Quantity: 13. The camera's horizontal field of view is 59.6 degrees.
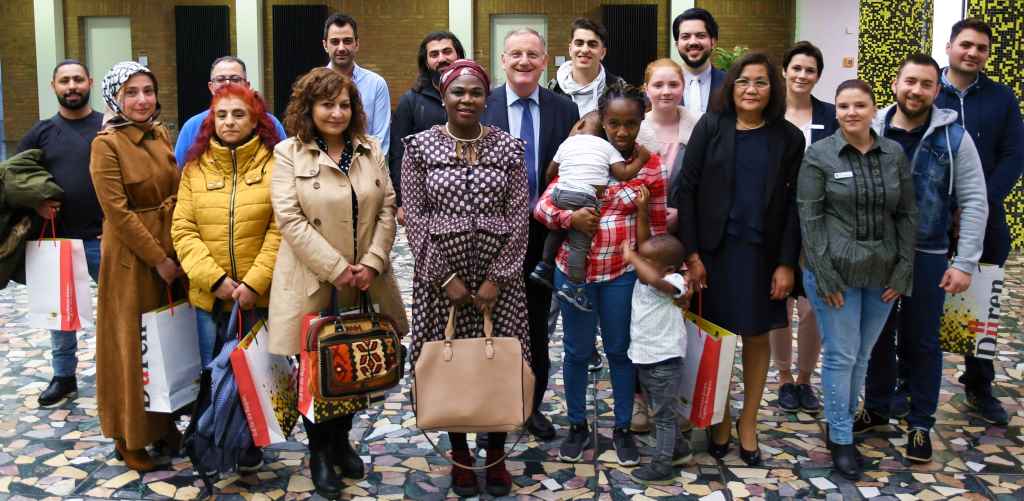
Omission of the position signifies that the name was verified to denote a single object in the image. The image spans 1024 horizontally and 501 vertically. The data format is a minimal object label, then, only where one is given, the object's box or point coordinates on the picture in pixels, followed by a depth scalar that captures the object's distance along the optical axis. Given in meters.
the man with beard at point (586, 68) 4.67
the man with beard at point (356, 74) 5.63
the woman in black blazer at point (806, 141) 4.45
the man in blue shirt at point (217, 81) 4.30
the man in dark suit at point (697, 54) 4.71
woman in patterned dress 3.52
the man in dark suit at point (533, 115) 4.19
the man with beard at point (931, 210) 4.02
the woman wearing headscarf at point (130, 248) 3.83
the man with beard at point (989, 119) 4.55
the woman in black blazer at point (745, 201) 3.80
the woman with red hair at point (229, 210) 3.70
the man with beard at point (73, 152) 4.70
